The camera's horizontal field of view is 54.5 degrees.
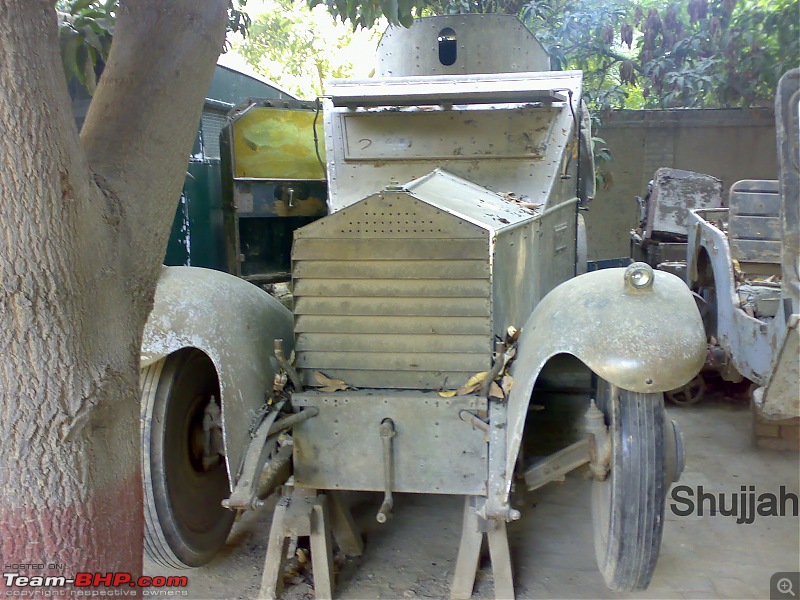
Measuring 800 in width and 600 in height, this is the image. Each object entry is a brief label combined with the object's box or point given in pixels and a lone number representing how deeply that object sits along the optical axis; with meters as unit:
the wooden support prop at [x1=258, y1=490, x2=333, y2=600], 3.31
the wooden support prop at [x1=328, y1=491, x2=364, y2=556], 3.60
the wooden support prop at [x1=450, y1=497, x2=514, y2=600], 3.24
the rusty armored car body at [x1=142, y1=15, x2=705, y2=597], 2.82
